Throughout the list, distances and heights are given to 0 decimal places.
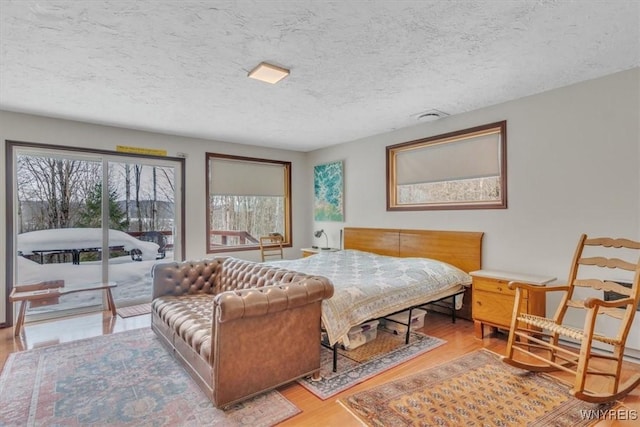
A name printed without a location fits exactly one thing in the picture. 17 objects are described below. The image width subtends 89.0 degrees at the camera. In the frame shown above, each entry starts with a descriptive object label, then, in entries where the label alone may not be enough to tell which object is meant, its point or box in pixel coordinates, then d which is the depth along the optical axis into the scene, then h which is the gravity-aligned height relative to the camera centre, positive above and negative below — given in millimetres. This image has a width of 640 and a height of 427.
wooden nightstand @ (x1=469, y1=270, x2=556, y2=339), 3135 -824
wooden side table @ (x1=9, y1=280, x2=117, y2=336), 3498 -833
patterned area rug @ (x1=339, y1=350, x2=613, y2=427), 2064 -1278
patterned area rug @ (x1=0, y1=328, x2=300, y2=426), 2082 -1273
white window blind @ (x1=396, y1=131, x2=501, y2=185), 3938 +753
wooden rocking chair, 2184 -823
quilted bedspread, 2730 -664
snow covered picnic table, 4121 -323
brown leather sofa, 2123 -861
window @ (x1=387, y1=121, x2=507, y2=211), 3881 +614
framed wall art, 5848 +490
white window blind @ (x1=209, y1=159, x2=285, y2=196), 5512 +717
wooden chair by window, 5953 -530
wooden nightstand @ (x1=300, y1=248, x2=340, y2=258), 5667 -579
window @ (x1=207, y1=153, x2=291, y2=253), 5512 +309
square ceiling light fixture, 2744 +1269
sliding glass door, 4105 -31
